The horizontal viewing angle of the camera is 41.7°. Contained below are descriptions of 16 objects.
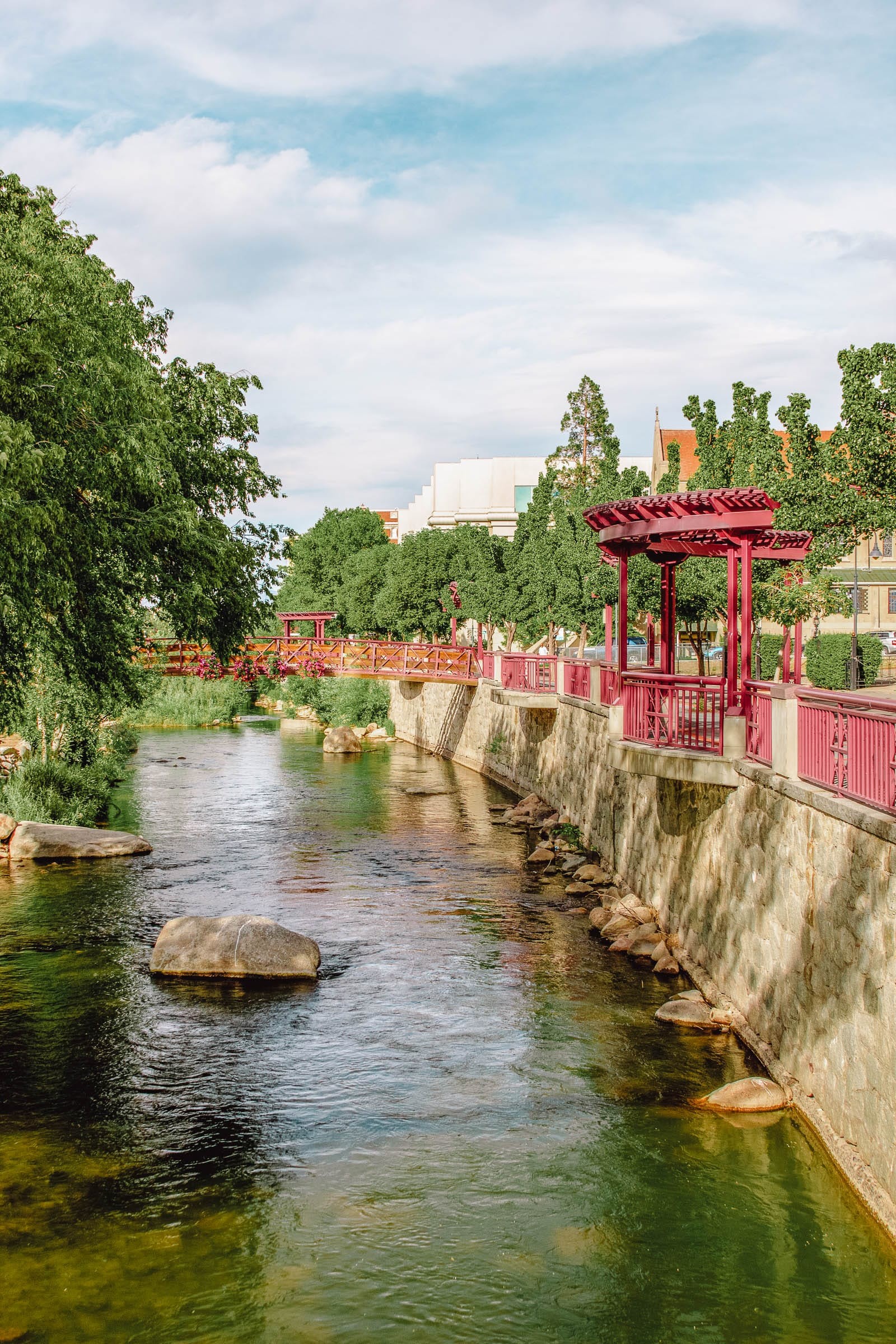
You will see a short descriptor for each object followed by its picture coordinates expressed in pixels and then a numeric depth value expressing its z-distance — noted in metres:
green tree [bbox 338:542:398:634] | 59.84
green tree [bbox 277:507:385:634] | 70.38
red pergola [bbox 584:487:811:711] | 13.73
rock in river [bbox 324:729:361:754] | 39.41
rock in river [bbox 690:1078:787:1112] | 10.25
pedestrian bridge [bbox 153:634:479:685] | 36.62
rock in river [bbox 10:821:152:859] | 20.95
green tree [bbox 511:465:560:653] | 38.38
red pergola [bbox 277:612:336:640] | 38.47
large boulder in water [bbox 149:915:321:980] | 14.49
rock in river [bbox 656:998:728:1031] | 12.25
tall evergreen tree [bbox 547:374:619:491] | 42.44
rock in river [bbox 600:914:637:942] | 15.88
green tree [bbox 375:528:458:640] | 53.16
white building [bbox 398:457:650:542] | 88.62
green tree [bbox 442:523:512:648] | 44.06
